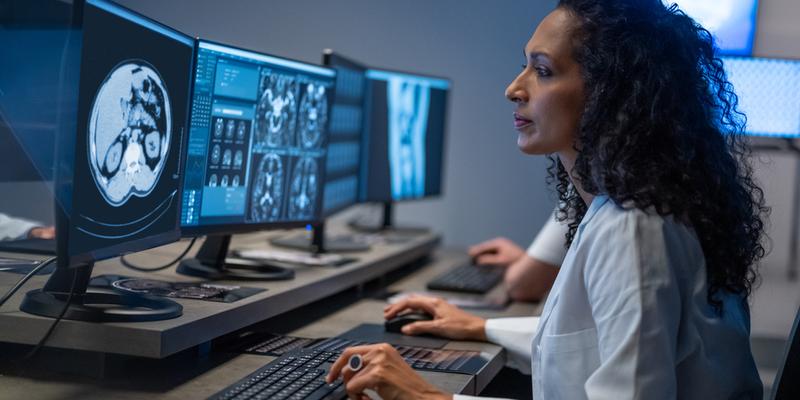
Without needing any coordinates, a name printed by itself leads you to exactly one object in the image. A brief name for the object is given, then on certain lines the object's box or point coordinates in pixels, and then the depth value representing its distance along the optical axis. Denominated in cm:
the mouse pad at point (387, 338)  177
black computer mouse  187
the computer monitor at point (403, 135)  288
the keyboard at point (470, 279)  244
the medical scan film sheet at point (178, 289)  159
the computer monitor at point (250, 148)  170
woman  118
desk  131
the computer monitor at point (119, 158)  121
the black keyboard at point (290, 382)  125
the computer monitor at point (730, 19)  283
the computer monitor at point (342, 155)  242
